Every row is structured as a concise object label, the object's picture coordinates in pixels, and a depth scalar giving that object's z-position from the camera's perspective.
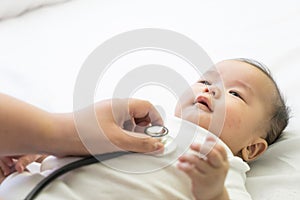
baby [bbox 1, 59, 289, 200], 0.91
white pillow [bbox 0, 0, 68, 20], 1.45
